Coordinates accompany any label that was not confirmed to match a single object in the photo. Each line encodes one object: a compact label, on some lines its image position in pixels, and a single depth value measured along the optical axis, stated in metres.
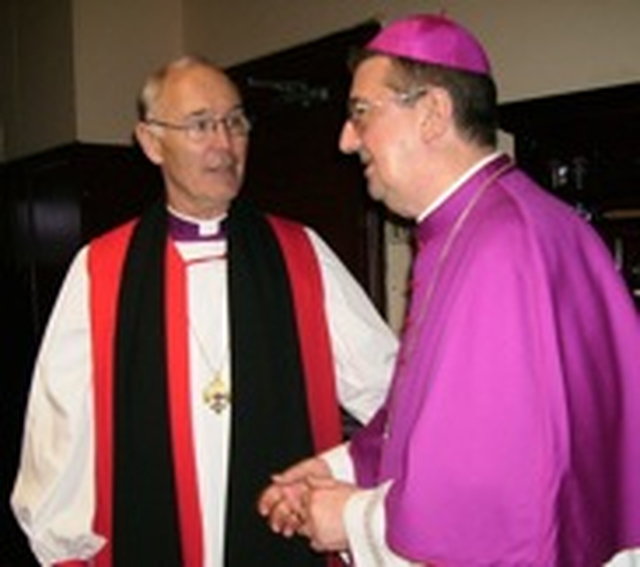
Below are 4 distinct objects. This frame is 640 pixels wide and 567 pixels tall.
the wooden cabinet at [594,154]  2.64
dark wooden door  3.86
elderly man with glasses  2.16
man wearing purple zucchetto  1.33
